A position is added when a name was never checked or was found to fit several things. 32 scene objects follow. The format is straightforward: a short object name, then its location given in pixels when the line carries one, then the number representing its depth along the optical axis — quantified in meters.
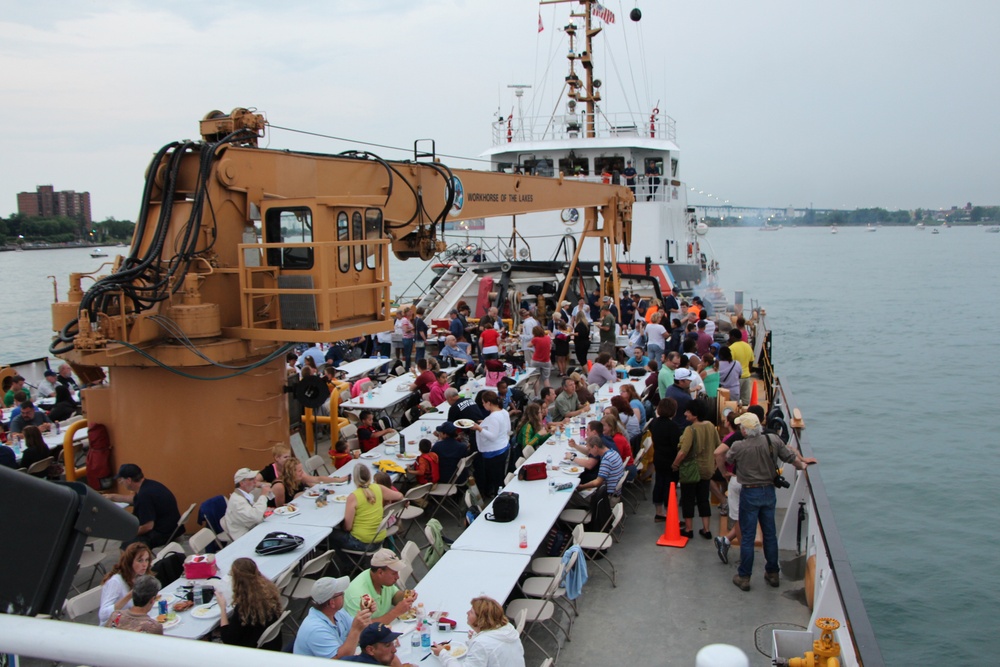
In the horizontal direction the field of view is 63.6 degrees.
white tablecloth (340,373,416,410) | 12.29
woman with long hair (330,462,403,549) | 7.66
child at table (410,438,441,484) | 9.22
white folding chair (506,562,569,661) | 6.36
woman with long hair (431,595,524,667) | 5.26
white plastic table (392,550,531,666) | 5.77
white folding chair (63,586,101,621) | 6.24
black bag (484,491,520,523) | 7.54
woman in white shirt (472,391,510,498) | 9.59
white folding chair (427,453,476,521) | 9.16
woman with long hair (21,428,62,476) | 9.40
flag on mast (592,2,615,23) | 26.91
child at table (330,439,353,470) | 10.26
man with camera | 7.38
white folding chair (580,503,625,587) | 7.76
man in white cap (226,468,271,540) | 7.58
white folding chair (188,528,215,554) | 7.24
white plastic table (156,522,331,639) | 5.87
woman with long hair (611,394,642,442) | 10.19
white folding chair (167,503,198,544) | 7.83
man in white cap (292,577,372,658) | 5.50
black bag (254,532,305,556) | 7.02
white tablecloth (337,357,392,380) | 14.62
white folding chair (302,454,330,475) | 9.45
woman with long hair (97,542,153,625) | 6.13
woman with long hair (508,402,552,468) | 10.32
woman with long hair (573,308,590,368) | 16.20
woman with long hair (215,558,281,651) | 5.73
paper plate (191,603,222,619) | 6.02
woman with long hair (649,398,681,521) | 8.84
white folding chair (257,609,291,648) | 5.68
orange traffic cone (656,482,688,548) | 8.70
